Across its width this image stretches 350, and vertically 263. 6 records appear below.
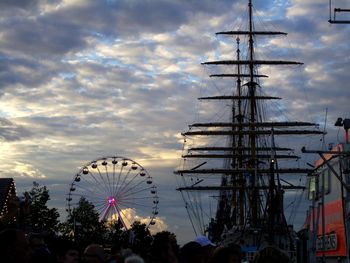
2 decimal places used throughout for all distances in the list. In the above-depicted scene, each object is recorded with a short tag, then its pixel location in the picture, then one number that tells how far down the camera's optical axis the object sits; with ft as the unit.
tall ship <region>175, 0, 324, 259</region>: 173.95
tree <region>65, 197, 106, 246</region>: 227.40
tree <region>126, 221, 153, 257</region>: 152.42
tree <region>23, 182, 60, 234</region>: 193.36
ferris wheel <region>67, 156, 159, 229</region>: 162.20
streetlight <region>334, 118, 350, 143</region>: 77.15
